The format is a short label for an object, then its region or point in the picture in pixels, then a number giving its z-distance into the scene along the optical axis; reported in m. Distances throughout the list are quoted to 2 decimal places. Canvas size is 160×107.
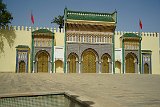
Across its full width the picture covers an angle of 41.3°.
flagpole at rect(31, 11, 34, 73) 21.55
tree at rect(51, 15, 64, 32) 32.88
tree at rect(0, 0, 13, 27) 21.64
